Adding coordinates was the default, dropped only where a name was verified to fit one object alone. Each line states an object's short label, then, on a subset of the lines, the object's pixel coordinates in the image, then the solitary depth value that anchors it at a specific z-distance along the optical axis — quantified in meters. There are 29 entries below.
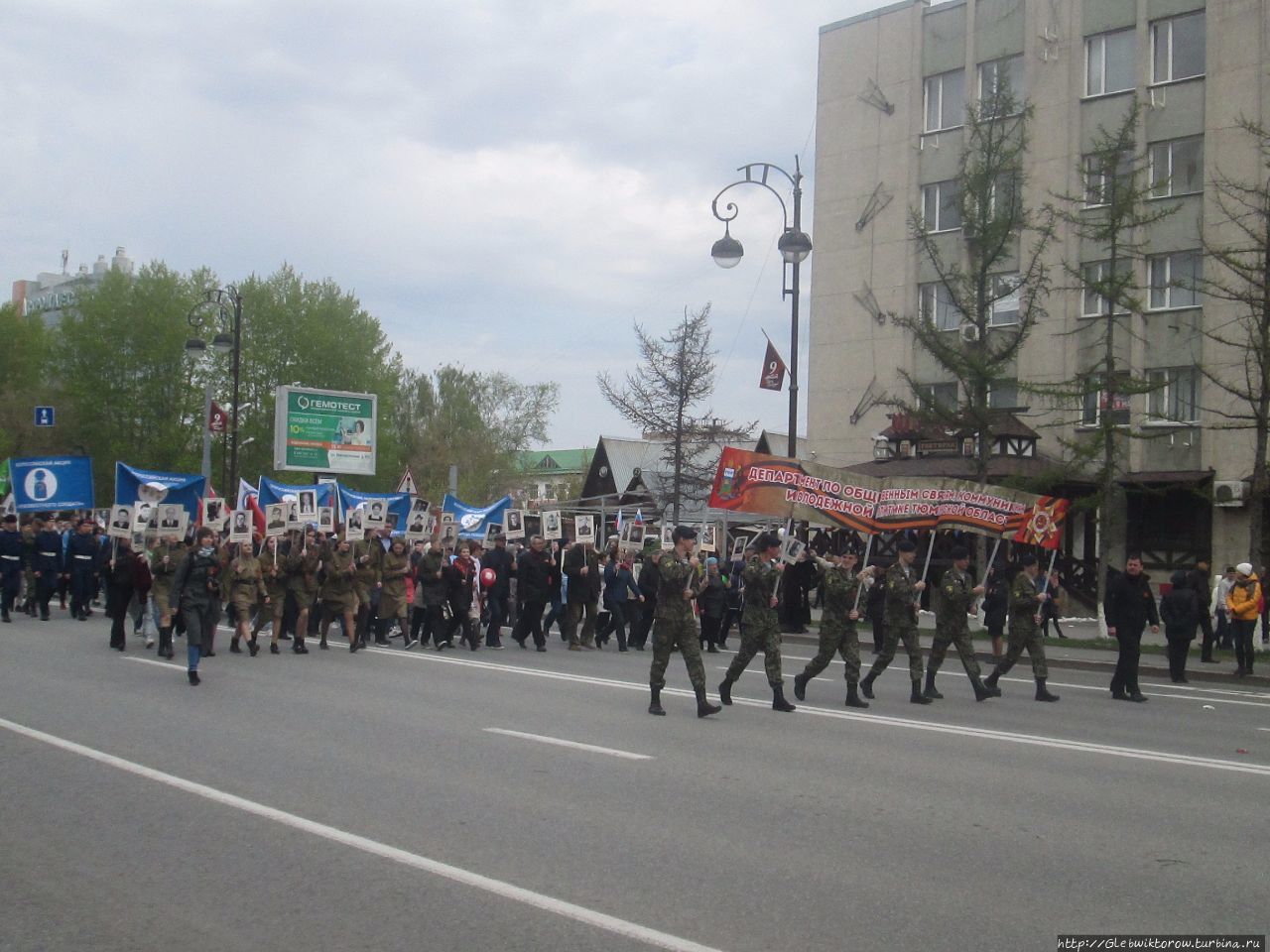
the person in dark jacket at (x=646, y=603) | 21.53
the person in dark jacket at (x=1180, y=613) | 17.14
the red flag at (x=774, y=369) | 25.59
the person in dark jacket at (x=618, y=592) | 21.23
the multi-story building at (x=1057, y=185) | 33.09
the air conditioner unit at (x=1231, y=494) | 31.44
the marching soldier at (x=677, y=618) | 12.25
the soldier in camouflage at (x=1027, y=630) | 14.50
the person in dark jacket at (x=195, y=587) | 13.72
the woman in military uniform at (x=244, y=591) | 17.59
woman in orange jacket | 17.95
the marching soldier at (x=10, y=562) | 22.31
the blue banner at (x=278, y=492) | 26.16
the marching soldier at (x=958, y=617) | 14.07
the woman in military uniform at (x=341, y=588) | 18.48
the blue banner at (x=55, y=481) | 25.34
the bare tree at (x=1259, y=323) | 21.67
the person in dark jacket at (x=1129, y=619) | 14.80
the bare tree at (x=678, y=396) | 37.91
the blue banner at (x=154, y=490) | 21.44
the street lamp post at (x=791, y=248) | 22.23
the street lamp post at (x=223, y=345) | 36.31
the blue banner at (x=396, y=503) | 26.59
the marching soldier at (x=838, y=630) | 13.29
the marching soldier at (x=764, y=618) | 12.48
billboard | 43.09
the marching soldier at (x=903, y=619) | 13.94
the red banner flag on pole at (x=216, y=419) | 37.59
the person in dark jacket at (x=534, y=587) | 20.09
